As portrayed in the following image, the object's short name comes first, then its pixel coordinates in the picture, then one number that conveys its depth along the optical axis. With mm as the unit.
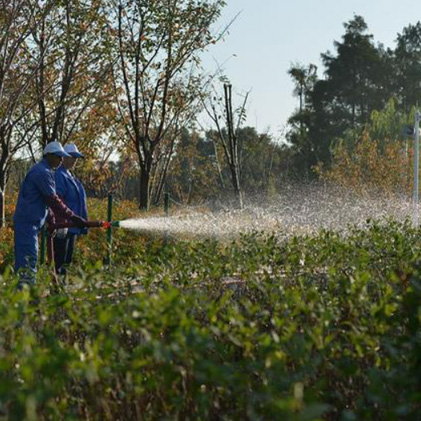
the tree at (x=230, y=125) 21152
